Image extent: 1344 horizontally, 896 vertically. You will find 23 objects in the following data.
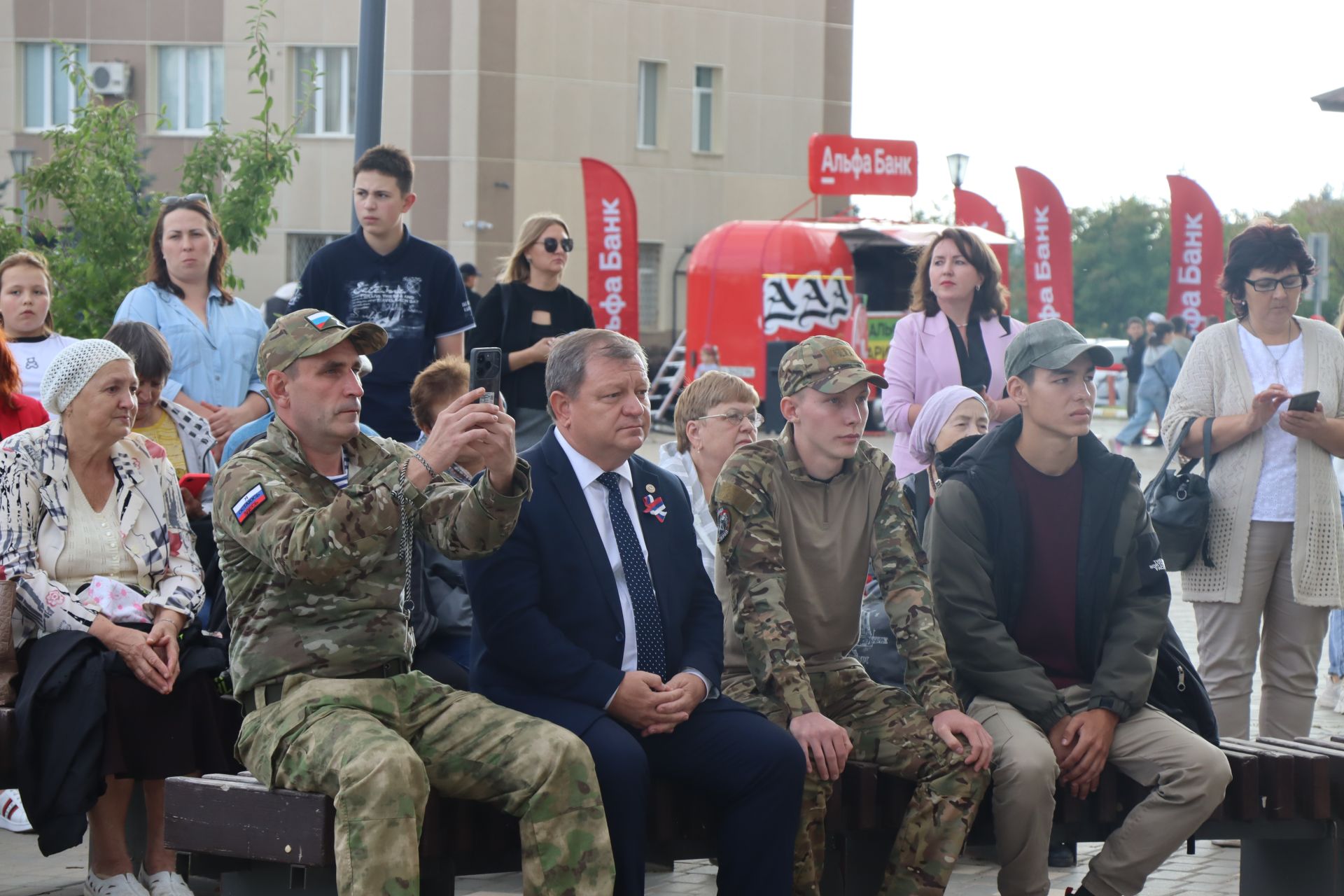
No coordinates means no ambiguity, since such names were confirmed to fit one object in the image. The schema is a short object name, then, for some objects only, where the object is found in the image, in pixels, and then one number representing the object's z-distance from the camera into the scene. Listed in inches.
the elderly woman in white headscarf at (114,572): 372.1
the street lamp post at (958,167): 2143.5
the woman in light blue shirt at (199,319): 504.3
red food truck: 2052.9
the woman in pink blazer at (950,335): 521.9
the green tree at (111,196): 706.3
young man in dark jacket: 352.0
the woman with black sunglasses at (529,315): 587.8
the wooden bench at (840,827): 308.2
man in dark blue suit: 323.5
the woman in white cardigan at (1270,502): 461.0
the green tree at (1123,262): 5596.7
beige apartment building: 2449.7
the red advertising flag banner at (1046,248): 1922.2
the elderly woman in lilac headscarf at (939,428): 454.6
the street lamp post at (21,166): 772.2
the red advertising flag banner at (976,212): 2170.3
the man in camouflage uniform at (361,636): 296.7
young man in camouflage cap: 340.0
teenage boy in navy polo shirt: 501.2
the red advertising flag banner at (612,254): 1807.1
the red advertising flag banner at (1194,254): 1889.8
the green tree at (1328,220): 3869.0
